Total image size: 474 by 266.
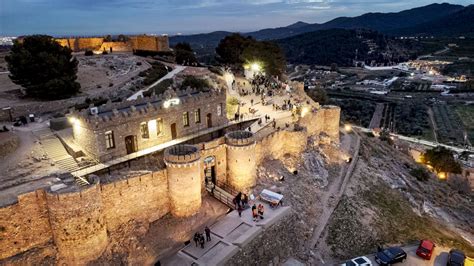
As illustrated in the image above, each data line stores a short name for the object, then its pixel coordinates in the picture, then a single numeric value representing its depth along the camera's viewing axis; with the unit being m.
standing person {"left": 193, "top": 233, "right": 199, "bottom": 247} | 19.45
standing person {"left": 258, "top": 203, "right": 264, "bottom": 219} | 21.89
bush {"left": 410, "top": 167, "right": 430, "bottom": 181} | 38.78
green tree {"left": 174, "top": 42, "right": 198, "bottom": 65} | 57.88
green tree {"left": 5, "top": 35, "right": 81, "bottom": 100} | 32.34
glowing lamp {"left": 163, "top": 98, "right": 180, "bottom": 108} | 25.11
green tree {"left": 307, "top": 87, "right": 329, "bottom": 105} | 55.50
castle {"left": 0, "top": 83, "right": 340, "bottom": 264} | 16.42
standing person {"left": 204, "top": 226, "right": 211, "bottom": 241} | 19.62
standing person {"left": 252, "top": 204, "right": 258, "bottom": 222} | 21.64
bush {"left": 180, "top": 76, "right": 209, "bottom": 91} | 37.21
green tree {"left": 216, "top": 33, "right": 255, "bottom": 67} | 54.75
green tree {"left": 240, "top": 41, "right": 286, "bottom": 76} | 50.94
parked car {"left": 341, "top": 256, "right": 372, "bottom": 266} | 20.94
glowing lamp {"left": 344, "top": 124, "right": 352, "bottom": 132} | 43.60
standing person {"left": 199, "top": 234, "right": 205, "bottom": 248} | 19.30
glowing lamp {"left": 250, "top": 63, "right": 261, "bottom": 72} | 50.44
